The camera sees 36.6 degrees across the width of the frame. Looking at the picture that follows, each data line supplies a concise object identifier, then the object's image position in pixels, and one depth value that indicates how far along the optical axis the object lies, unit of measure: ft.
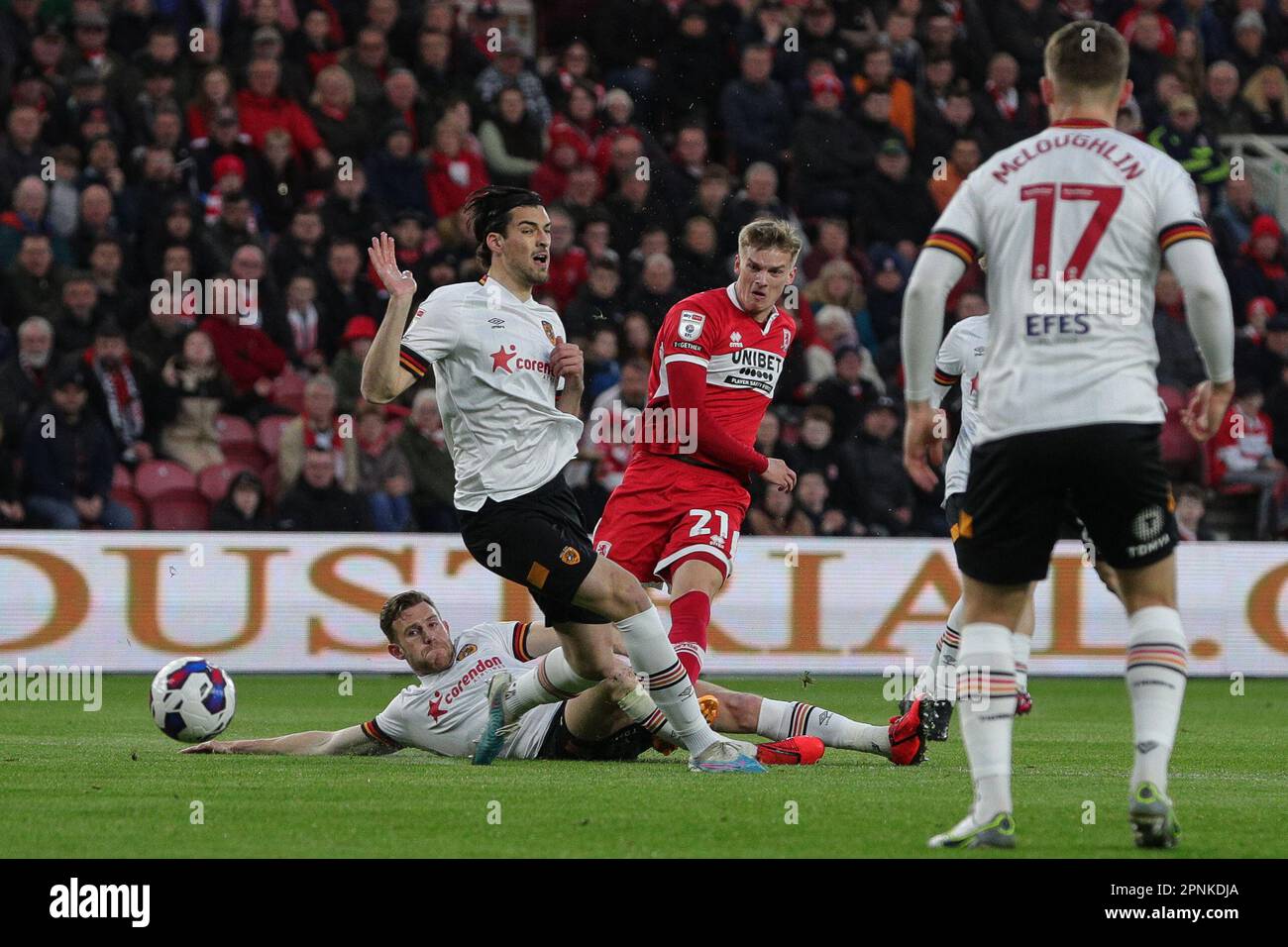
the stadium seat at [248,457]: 50.47
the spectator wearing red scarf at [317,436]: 49.49
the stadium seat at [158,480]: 49.21
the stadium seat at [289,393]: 50.96
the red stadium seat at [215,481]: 49.57
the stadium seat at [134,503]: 49.06
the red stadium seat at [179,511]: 49.11
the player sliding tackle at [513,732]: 27.43
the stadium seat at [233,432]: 50.47
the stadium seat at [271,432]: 50.37
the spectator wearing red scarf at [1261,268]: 59.47
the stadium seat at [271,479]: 49.62
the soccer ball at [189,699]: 28.43
